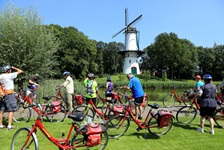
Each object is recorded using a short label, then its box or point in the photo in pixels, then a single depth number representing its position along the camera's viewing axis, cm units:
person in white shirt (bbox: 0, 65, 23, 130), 649
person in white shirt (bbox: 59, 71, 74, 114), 878
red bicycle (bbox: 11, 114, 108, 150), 423
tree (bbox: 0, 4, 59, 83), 1728
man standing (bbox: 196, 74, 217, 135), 654
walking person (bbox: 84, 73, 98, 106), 794
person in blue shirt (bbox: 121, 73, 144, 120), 752
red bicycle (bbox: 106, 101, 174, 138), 593
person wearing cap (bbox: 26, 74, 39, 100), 995
